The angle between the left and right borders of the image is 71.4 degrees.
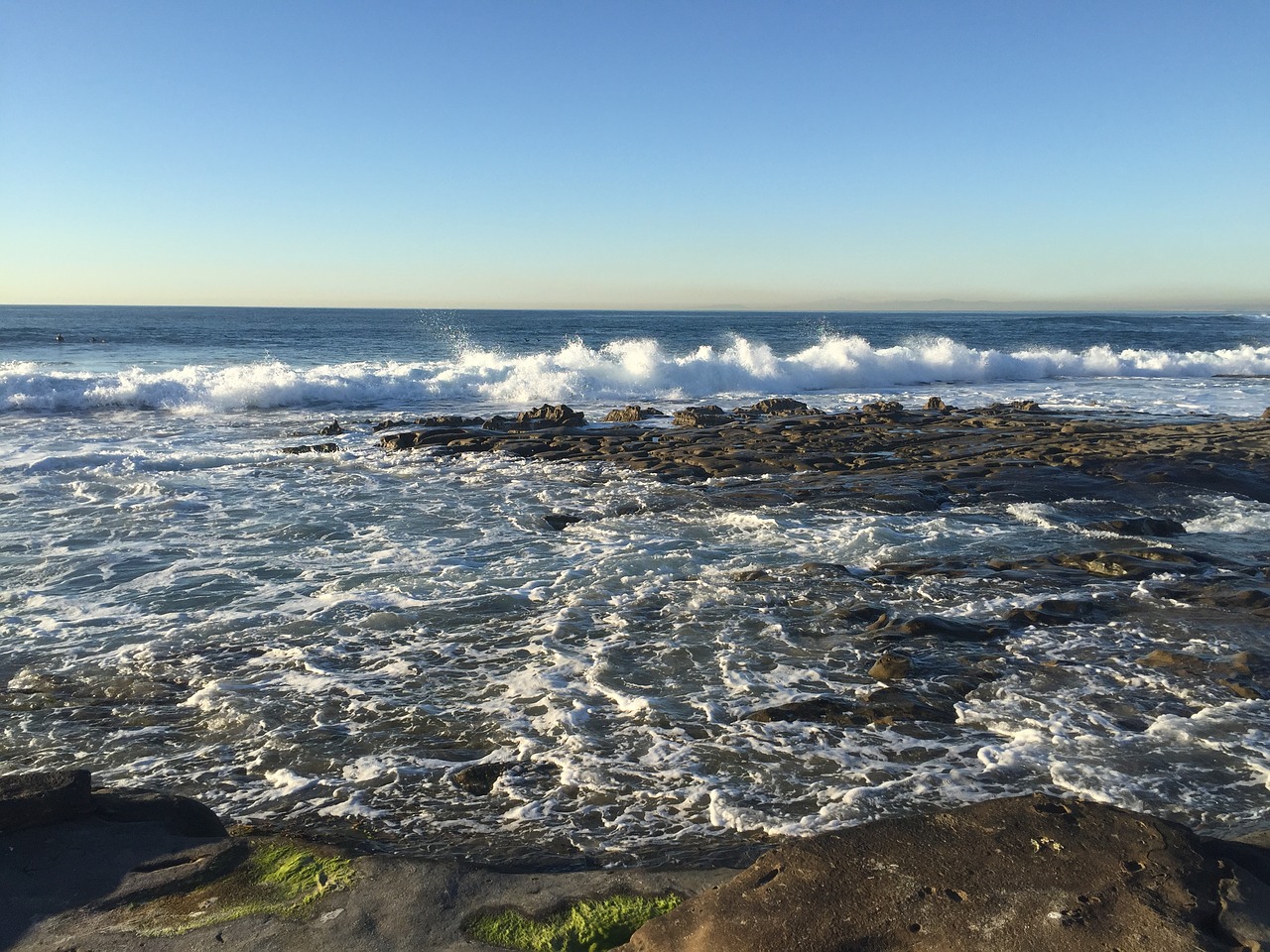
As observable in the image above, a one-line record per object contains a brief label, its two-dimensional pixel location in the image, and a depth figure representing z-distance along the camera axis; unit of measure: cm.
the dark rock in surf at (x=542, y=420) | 2094
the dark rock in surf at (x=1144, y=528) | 1114
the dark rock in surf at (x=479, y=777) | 516
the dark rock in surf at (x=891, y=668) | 677
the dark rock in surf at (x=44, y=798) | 414
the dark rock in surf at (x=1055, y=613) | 799
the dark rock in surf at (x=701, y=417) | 2145
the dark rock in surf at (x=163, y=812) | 433
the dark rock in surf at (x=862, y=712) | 605
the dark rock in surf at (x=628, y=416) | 2250
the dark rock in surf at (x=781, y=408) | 2355
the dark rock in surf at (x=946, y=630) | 764
